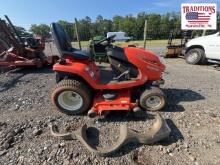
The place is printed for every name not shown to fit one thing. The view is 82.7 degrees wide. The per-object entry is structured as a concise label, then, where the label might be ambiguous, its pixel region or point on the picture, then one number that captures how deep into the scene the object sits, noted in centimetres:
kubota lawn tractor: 227
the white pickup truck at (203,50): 475
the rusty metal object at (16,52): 445
